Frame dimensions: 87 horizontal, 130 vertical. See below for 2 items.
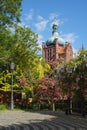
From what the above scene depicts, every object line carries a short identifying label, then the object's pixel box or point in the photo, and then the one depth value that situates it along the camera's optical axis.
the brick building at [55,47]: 50.34
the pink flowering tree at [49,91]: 14.21
